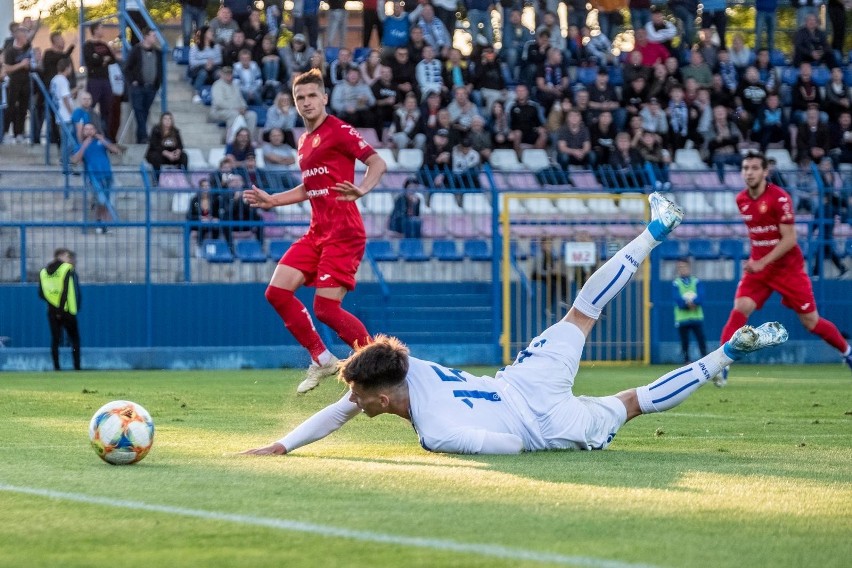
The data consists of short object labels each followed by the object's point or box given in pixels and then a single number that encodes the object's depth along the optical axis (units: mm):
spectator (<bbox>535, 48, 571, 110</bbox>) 25000
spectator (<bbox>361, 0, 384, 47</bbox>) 26047
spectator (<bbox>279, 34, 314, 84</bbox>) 24562
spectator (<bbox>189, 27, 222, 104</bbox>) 24812
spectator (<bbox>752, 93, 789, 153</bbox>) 25969
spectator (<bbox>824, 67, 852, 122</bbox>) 26469
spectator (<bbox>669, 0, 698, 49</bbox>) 27734
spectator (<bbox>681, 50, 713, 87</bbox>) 26547
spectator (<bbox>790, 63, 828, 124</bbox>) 26359
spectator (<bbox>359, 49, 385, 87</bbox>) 24656
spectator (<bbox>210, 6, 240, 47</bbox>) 24688
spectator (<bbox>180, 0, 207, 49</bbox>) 25531
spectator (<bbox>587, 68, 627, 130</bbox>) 24641
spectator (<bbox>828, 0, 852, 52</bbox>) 28906
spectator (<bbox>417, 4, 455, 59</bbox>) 25859
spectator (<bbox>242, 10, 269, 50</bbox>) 24703
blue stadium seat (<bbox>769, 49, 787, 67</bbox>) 27969
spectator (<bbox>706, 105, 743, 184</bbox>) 25000
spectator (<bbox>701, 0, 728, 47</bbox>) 28344
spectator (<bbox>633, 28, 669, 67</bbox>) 26594
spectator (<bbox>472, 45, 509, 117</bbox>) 25078
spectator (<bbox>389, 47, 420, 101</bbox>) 24594
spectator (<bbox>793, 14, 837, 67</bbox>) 27828
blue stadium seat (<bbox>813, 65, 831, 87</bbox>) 27469
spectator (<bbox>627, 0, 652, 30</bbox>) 27797
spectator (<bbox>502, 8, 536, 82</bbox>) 26406
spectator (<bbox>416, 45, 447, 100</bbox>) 24641
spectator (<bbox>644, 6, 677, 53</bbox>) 26969
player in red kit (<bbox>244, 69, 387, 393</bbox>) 11680
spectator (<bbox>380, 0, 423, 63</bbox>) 25766
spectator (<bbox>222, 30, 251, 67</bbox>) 24438
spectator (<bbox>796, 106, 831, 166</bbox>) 25125
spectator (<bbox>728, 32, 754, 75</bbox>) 27378
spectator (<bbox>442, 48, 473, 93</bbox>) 24781
